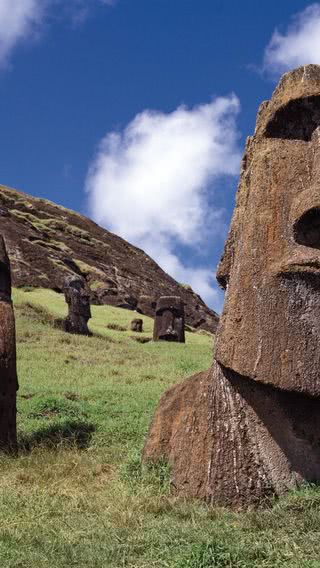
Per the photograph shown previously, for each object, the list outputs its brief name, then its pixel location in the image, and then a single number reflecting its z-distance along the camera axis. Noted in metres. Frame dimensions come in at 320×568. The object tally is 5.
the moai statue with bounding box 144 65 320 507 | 5.00
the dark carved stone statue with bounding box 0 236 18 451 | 7.23
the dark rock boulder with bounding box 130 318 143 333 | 30.86
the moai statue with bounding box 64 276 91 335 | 24.81
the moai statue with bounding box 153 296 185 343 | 26.05
